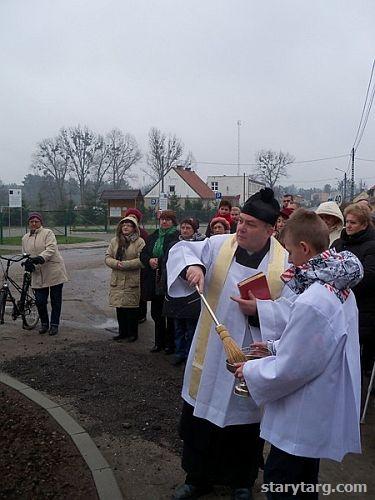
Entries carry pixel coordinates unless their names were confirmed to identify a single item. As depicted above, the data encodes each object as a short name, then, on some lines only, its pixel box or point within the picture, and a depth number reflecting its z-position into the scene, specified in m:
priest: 3.10
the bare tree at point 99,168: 68.19
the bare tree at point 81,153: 65.12
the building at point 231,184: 80.38
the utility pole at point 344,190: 45.22
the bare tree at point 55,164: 64.25
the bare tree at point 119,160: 69.56
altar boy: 2.18
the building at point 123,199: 43.62
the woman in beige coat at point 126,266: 6.97
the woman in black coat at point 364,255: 4.68
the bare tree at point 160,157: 67.44
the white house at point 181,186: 66.69
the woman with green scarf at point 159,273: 6.55
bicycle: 7.62
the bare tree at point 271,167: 71.25
